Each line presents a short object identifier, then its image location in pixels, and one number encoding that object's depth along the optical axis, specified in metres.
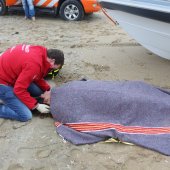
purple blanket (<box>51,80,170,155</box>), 3.71
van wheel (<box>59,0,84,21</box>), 8.63
